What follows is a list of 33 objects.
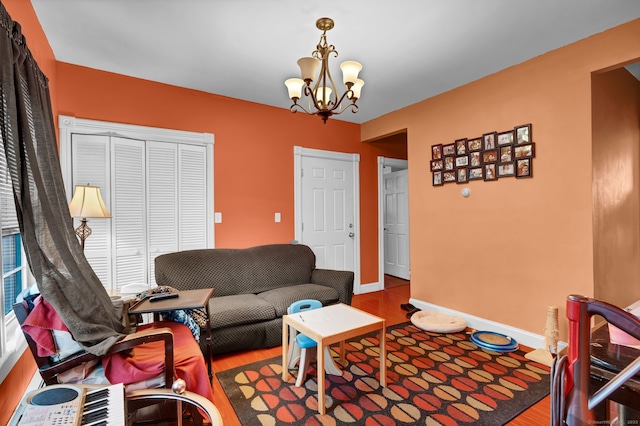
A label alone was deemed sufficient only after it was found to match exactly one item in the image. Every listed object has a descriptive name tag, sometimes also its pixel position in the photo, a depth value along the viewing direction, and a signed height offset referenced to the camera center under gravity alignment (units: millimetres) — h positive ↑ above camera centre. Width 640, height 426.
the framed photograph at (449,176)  3547 +422
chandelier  2150 +965
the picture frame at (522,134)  2895 +730
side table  1999 -574
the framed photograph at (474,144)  3289 +725
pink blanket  1476 -755
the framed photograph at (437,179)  3696 +411
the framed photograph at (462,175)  3420 +415
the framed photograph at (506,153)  3041 +578
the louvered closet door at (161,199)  3303 +186
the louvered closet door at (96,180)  2979 +355
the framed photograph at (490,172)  3162 +418
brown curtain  1451 +72
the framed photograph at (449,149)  3537 +731
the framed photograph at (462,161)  3418 +573
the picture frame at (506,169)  3020 +424
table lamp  2350 +101
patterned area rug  1914 -1207
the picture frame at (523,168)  2895 +416
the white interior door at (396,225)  5836 -203
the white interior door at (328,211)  4395 +57
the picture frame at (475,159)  3298 +570
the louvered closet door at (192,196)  3475 +224
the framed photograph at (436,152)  3686 +729
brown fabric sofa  2736 -721
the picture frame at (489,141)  3160 +731
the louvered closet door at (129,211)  3121 +61
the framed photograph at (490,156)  3150 +574
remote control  2162 -552
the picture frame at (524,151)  2871 +572
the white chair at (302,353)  2218 -1011
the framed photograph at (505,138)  3031 +726
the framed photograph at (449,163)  3549 +575
